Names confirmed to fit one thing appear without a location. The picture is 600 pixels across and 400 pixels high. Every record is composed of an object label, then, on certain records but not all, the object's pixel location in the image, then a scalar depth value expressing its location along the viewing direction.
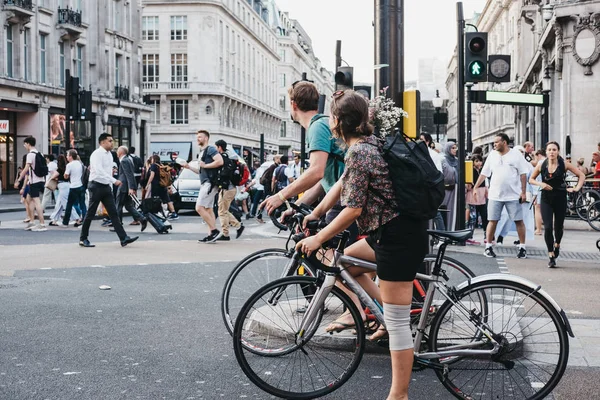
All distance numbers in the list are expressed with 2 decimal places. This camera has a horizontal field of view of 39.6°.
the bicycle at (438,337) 4.35
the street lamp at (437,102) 34.09
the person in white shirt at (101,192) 12.97
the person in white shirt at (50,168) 19.54
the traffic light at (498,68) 14.20
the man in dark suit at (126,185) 17.02
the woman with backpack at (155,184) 19.75
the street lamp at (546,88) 31.06
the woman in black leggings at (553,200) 11.03
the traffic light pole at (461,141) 15.16
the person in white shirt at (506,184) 11.89
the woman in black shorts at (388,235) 4.09
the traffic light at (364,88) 11.88
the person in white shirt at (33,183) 16.97
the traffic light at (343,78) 9.00
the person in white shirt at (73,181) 18.27
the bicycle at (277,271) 4.91
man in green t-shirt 5.48
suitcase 16.23
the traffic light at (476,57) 12.77
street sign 16.41
